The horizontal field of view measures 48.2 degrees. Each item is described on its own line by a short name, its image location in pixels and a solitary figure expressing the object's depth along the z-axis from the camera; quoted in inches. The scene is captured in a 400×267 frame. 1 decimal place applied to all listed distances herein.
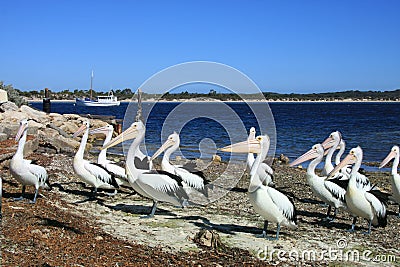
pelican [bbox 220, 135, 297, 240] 222.8
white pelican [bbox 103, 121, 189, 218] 257.6
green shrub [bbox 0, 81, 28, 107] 950.8
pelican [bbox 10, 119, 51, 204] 255.1
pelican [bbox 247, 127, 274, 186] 299.9
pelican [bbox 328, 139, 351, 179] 339.0
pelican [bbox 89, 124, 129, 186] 303.9
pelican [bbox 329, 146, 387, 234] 254.2
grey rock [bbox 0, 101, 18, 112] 735.7
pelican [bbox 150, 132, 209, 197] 295.6
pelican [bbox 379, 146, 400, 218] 305.4
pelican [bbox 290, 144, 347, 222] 281.4
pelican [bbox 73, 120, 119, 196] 290.5
